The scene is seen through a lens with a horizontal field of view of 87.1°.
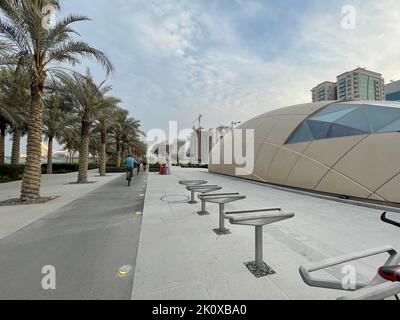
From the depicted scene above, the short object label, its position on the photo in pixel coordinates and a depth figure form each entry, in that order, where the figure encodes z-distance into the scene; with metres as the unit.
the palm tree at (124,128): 25.21
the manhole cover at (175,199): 7.96
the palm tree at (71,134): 26.61
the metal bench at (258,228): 2.90
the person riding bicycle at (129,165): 13.59
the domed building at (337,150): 7.20
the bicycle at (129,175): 13.42
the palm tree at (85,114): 14.32
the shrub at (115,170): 26.79
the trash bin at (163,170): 22.31
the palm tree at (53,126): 21.68
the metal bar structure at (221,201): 4.50
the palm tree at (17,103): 8.57
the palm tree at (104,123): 17.34
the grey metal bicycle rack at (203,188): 6.23
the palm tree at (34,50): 7.38
